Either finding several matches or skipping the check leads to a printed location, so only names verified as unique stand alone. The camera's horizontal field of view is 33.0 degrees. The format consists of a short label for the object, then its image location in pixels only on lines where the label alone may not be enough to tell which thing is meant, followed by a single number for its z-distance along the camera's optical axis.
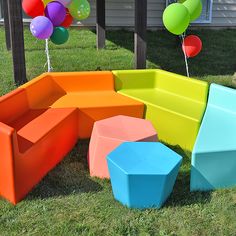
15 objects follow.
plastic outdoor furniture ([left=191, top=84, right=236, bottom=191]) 3.56
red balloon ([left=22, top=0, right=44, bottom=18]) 4.96
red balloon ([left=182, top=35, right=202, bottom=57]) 5.16
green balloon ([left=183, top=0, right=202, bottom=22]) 4.86
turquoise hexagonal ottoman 3.23
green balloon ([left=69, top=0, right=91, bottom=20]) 5.31
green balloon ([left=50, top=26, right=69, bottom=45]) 5.14
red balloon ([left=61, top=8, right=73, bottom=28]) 5.45
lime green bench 4.50
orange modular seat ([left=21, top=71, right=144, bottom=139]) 4.70
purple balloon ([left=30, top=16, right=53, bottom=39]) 4.81
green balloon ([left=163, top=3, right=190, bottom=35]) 4.73
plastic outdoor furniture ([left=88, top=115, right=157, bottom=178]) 3.81
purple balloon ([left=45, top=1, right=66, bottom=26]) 4.93
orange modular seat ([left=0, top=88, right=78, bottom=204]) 3.30
